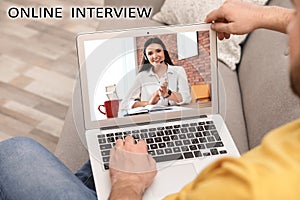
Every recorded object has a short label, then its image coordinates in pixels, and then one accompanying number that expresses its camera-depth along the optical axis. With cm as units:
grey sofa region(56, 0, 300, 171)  144
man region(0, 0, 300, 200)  72
